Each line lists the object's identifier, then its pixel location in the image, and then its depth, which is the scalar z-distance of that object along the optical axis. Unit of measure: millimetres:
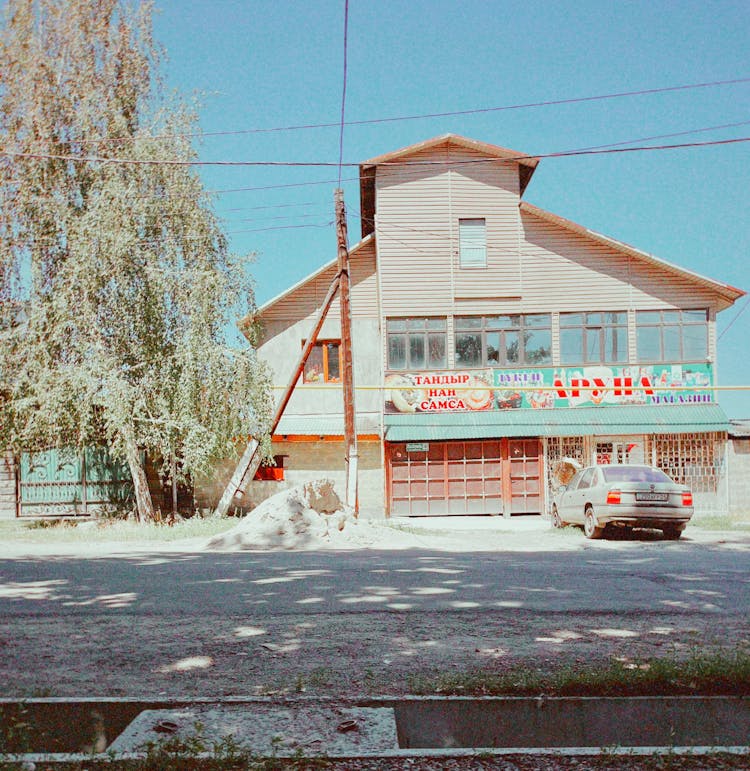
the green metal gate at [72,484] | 22719
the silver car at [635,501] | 15977
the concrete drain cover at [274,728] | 3764
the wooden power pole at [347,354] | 20047
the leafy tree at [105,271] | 19453
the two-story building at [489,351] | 24953
